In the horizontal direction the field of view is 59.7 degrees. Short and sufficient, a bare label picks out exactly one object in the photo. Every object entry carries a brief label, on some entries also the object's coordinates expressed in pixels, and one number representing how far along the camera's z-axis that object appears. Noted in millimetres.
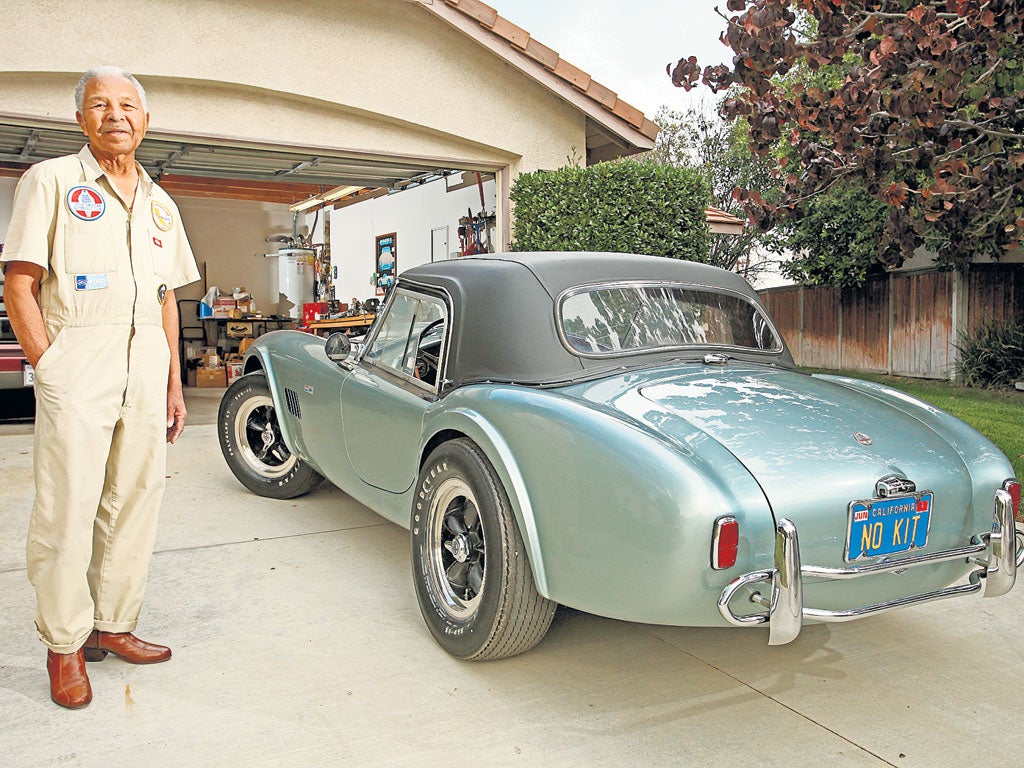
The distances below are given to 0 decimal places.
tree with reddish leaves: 5223
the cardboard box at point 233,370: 12827
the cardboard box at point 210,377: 13883
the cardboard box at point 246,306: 14883
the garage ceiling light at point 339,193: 13969
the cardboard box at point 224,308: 14591
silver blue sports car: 2518
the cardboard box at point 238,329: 14633
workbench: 11961
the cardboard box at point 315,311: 13953
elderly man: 2727
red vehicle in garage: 8016
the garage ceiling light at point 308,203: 15483
